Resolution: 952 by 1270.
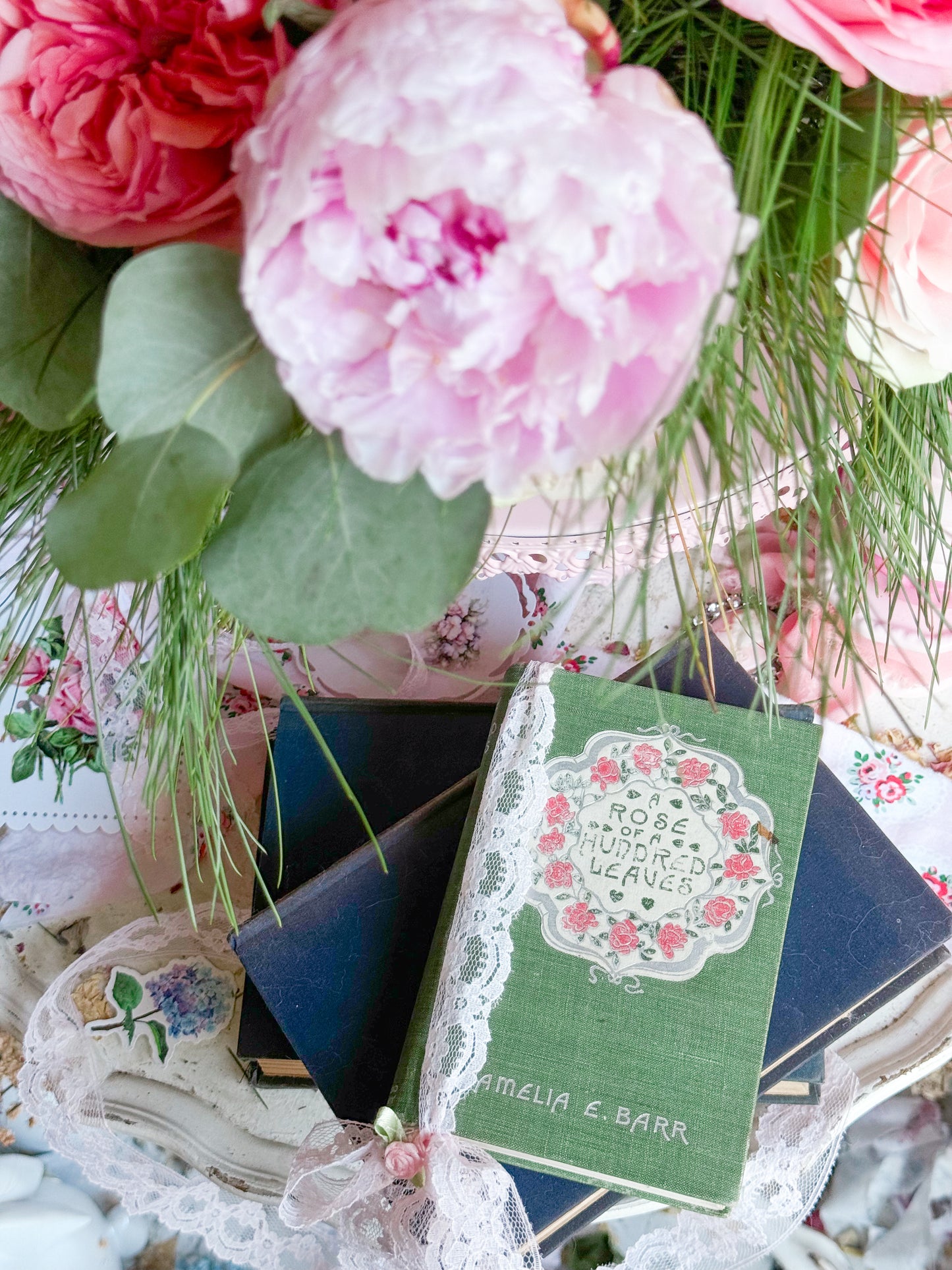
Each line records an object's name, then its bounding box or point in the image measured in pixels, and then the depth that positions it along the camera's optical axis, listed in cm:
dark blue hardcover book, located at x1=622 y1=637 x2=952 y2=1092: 44
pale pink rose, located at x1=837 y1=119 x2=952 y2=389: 23
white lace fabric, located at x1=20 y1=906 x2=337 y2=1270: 49
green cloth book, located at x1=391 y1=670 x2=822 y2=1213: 41
